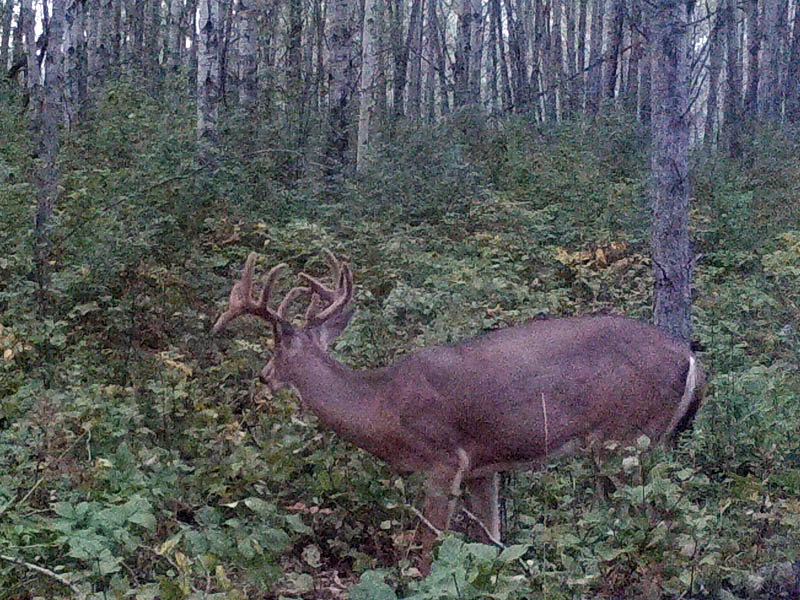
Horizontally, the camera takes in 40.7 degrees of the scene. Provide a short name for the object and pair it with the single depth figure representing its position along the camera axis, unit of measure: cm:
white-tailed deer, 641
